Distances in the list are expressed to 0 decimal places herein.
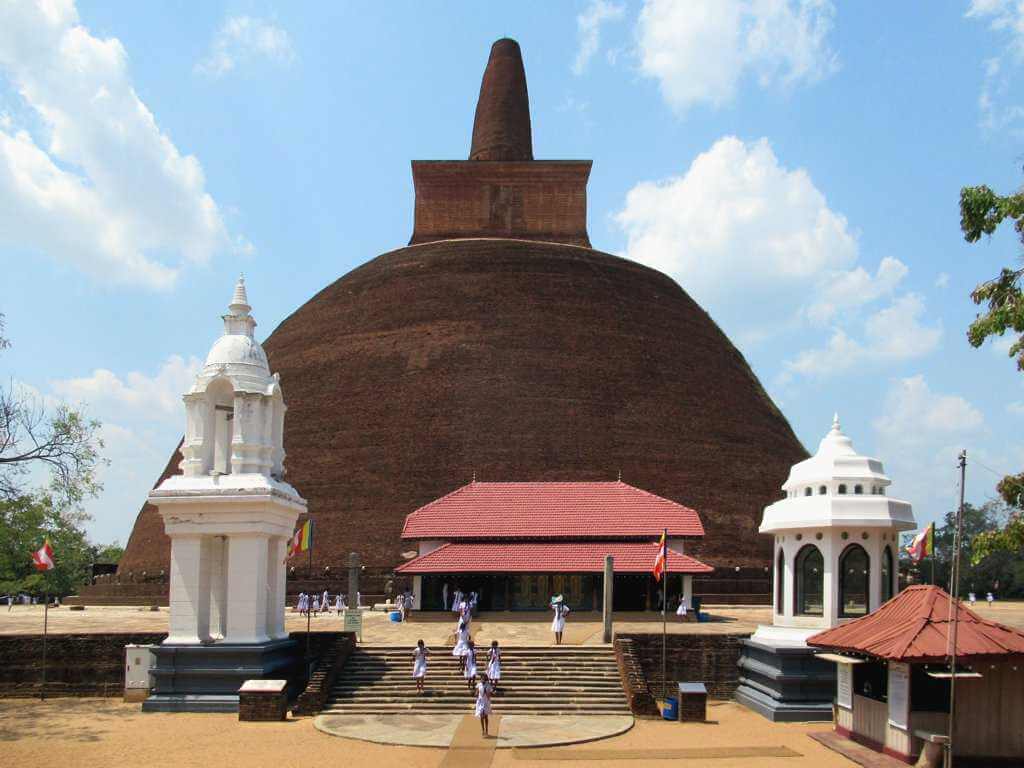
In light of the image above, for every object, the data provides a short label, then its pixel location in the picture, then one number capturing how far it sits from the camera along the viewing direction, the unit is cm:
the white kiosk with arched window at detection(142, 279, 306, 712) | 1861
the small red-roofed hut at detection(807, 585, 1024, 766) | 1385
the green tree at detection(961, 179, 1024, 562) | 1201
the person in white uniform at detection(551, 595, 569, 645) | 2195
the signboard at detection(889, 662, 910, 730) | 1426
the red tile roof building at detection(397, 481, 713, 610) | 3023
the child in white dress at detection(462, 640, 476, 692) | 1842
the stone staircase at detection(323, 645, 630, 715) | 1827
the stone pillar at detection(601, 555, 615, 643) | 2184
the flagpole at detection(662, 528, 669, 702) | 1942
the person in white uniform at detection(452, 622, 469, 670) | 1886
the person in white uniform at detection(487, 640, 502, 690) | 1800
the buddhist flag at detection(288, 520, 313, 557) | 2443
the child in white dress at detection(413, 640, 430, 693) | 1864
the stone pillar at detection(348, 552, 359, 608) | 2683
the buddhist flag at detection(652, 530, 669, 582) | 2194
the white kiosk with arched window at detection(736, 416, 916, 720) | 1811
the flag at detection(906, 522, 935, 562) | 1916
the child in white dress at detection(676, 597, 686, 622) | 2927
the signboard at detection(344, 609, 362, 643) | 2320
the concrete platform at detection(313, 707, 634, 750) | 1561
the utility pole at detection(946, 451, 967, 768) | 1138
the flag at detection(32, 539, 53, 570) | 2248
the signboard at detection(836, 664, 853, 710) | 1612
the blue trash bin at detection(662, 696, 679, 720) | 1759
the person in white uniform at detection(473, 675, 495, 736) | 1562
